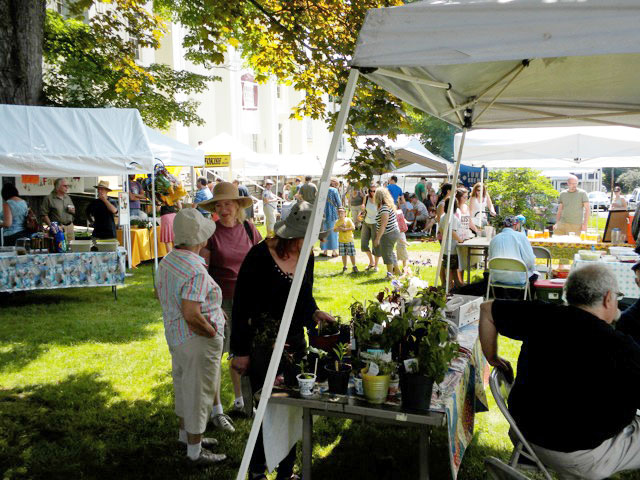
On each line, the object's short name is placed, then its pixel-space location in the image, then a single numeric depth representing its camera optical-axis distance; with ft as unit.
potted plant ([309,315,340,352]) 10.28
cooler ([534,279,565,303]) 20.80
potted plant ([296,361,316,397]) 8.86
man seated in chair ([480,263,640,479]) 8.05
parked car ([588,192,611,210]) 92.65
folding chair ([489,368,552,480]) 8.71
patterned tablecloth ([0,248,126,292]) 26.04
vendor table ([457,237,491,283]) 28.71
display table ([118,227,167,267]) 37.09
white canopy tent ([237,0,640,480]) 6.48
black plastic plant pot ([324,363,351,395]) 8.97
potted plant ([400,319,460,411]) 8.32
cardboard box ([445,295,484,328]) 12.72
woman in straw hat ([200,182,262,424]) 14.35
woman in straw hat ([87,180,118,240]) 32.24
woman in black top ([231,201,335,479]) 10.42
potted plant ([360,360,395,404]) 8.60
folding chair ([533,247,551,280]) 25.54
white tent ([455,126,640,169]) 27.84
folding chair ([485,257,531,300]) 21.74
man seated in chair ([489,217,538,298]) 21.97
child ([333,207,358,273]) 35.14
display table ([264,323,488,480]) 8.40
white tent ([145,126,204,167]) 34.27
